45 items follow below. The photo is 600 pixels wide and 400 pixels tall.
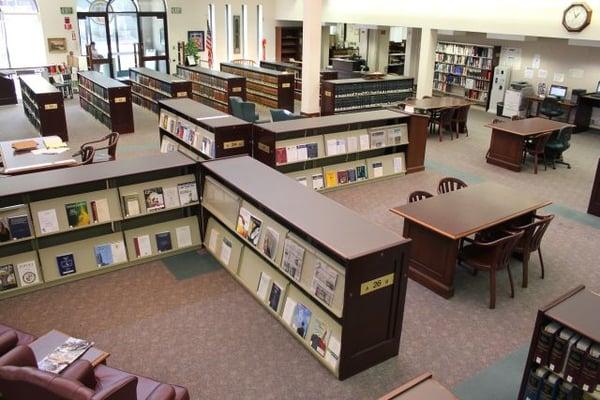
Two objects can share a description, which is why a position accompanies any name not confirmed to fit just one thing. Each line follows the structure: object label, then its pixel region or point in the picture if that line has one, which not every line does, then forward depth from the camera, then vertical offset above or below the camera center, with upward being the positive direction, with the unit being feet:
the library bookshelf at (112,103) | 37.31 -5.77
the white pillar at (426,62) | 45.01 -2.71
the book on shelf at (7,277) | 16.39 -7.85
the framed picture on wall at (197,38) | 59.21 -1.53
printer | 44.68 -5.44
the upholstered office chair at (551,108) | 41.83 -5.89
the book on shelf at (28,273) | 16.63 -7.84
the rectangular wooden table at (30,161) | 22.45 -6.11
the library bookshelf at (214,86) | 42.63 -5.04
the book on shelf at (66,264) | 17.21 -7.77
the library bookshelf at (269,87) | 45.37 -5.28
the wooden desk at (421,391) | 8.53 -5.81
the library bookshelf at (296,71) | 50.36 -4.21
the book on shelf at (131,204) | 17.88 -6.04
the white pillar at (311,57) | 41.98 -2.41
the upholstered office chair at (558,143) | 31.37 -6.42
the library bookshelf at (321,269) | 12.76 -6.23
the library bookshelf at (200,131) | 23.93 -5.06
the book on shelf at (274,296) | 15.42 -7.78
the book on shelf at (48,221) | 16.51 -6.15
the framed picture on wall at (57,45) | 51.24 -2.32
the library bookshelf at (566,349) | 10.57 -6.33
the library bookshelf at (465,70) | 49.29 -3.76
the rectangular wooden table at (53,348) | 11.41 -7.06
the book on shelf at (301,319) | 14.26 -7.81
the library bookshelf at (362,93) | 41.83 -5.26
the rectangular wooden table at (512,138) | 30.30 -6.11
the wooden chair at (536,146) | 30.37 -6.45
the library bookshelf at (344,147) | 24.64 -5.78
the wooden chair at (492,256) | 16.34 -7.13
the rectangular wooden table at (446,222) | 16.55 -5.93
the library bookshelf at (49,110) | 34.71 -5.83
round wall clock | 34.37 +1.07
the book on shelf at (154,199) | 18.25 -5.97
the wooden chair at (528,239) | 17.24 -6.80
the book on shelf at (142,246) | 18.49 -7.67
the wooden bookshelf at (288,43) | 64.01 -2.00
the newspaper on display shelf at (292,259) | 14.15 -6.17
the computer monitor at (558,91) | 42.55 -4.65
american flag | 60.08 -1.96
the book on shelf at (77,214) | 16.94 -6.09
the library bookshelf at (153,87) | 40.57 -5.08
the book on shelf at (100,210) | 17.37 -6.09
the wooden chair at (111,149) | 27.56 -6.51
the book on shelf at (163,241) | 18.86 -7.66
